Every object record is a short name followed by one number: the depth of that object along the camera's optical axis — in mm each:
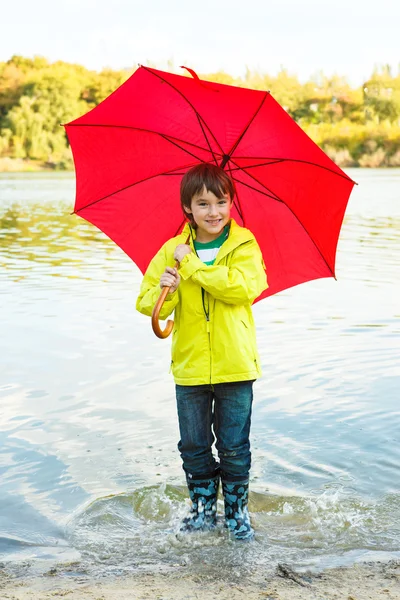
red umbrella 3850
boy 3717
